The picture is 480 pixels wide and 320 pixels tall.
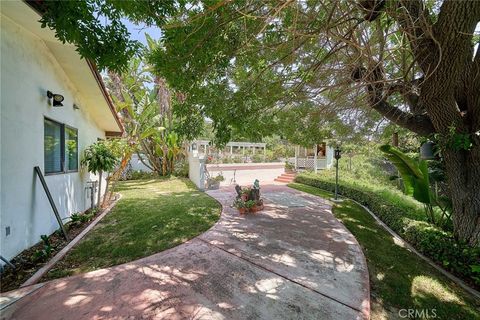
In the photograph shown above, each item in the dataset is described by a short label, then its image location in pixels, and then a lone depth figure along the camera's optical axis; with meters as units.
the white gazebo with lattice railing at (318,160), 20.80
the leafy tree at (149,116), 13.98
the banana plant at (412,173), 4.78
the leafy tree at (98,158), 7.29
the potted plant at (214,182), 12.91
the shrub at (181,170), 16.70
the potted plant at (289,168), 20.42
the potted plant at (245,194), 8.25
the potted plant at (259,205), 8.26
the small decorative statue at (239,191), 8.50
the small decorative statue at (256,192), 8.48
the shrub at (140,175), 16.75
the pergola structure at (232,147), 15.61
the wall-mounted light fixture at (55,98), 5.29
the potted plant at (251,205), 7.86
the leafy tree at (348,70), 3.45
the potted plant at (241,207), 7.76
